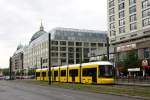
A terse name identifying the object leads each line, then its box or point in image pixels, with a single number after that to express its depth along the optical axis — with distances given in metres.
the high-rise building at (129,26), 51.28
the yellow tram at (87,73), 24.96
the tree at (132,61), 43.34
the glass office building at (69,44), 89.57
